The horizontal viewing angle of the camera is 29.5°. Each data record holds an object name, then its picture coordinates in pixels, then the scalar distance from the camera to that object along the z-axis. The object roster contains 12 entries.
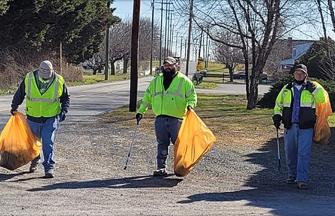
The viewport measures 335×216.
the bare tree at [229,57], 74.46
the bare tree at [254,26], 26.19
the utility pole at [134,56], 22.28
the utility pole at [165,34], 95.09
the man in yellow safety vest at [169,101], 9.89
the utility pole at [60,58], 49.41
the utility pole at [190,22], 27.20
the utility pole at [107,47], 68.79
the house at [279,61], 71.38
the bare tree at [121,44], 101.81
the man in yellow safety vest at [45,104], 9.64
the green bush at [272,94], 29.39
